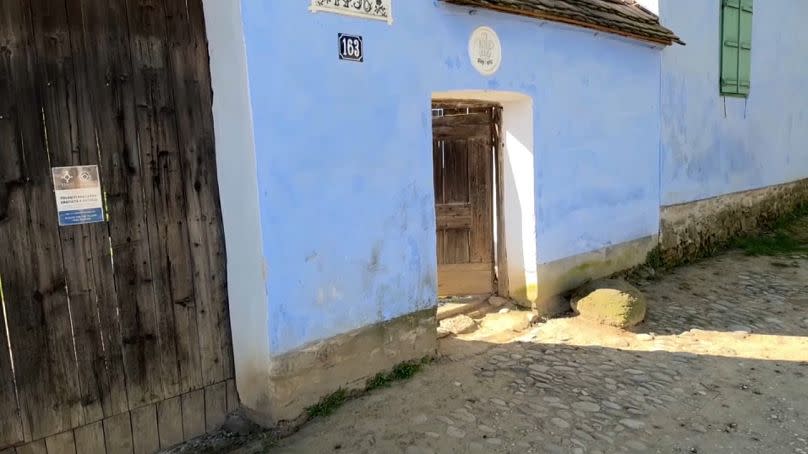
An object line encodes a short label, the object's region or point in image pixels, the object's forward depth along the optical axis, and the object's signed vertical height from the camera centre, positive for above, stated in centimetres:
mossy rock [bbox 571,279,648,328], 546 -155
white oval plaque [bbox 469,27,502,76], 475 +80
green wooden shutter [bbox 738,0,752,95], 867 +123
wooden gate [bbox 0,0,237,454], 292 -38
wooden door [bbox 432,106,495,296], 591 -52
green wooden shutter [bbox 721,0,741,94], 834 +130
